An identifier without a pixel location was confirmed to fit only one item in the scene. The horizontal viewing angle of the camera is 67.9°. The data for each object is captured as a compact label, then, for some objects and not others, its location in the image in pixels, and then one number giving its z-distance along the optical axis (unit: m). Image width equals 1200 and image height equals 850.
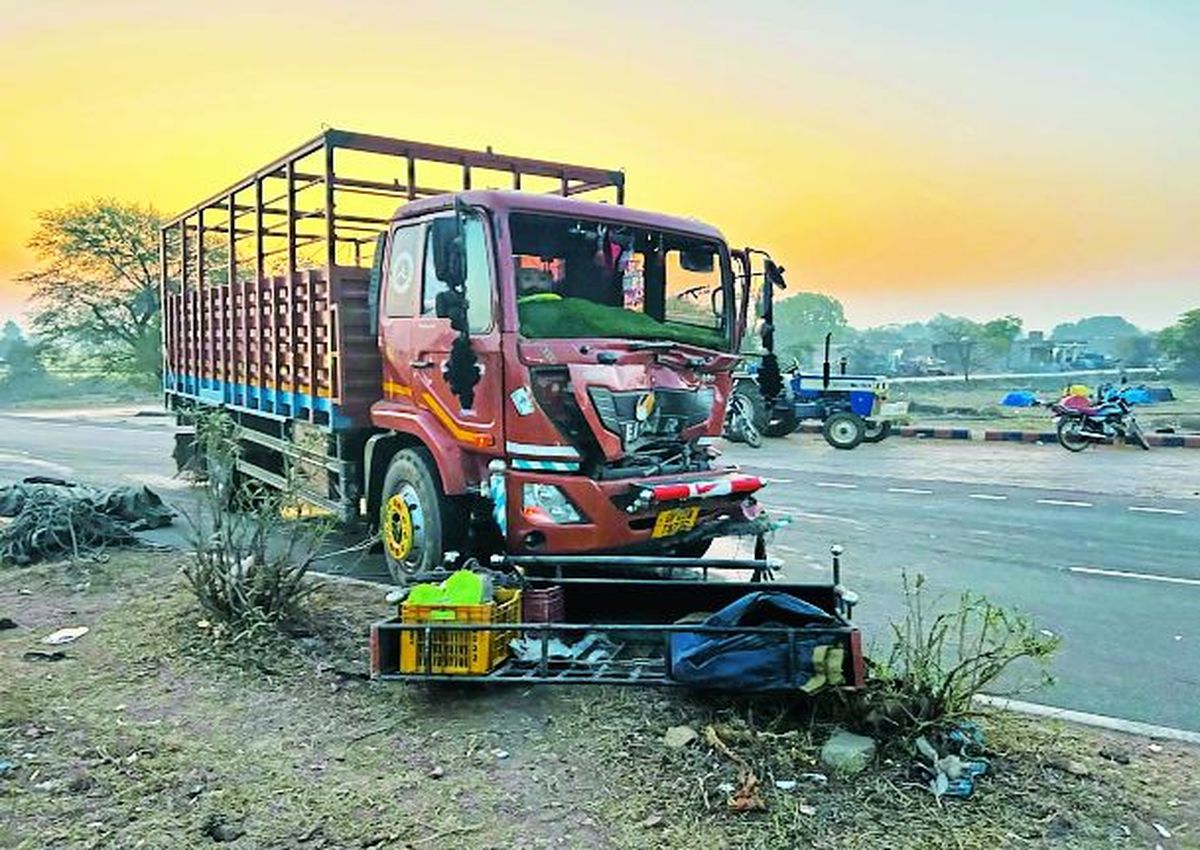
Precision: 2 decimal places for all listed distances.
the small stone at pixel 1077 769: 3.36
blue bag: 3.57
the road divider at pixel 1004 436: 16.83
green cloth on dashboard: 5.37
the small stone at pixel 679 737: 3.55
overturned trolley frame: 3.60
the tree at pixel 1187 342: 38.22
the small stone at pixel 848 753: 3.33
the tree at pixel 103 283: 37.88
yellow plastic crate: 4.04
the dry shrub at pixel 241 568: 5.00
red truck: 5.22
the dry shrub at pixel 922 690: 3.44
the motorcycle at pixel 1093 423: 16.56
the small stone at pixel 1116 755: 3.53
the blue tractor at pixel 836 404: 17.28
